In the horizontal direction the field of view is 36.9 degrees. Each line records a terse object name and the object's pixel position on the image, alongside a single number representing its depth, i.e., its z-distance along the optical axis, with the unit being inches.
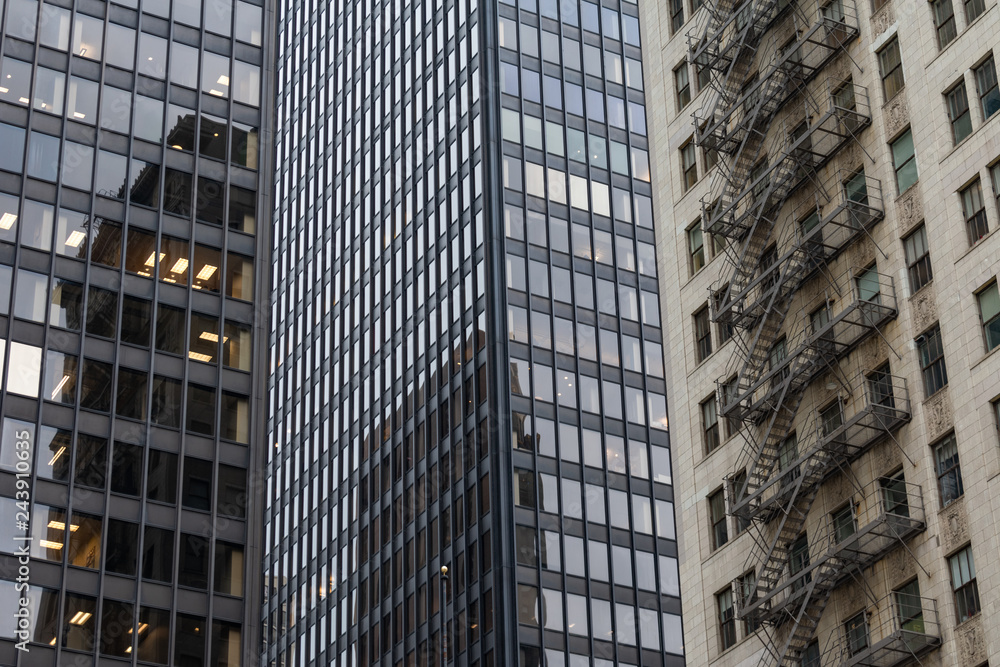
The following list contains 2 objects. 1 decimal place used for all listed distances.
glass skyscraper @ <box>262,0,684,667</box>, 3553.2
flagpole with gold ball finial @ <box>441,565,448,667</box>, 3491.6
